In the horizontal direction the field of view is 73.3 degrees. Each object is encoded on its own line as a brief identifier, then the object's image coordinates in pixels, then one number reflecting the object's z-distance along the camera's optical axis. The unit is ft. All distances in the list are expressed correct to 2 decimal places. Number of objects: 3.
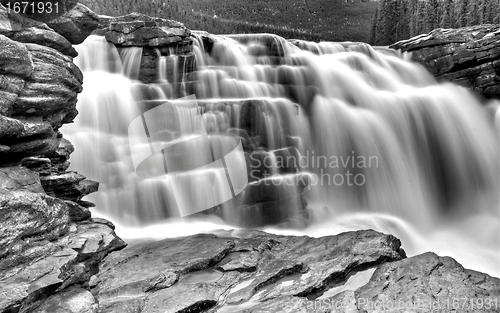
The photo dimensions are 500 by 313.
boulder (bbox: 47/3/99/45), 19.13
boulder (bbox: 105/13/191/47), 37.55
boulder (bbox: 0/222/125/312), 10.14
